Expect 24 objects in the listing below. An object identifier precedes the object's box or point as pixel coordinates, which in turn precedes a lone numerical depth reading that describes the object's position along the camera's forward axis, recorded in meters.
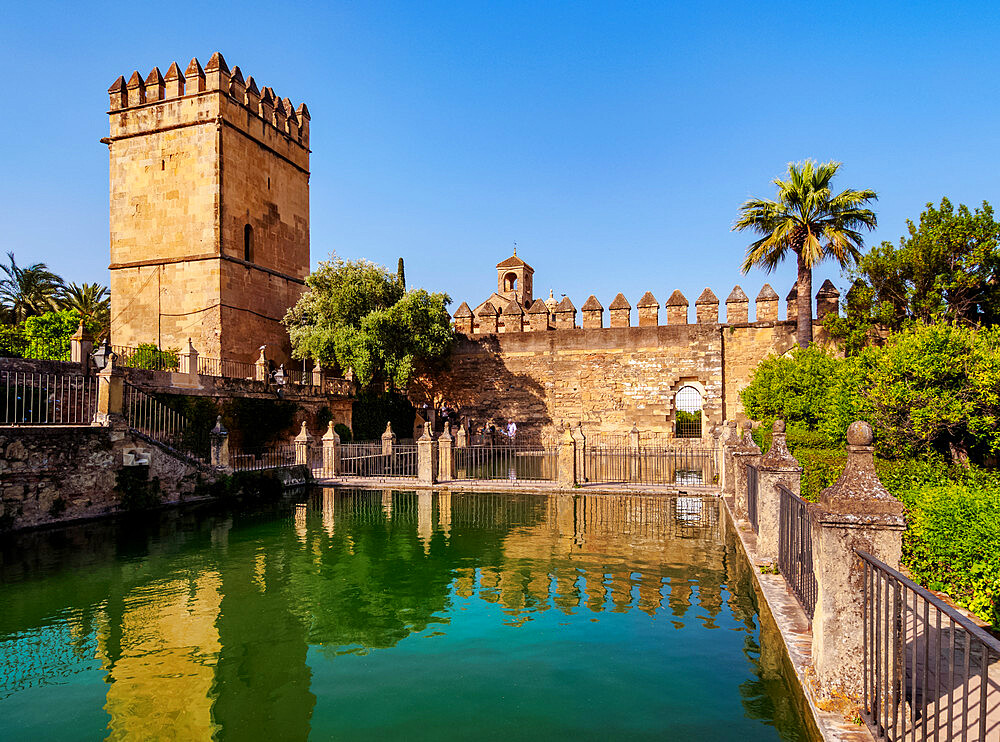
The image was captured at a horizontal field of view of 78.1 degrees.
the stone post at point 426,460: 15.27
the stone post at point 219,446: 14.30
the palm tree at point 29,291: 29.50
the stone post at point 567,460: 14.29
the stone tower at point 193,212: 21.80
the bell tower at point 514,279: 41.47
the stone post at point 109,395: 11.80
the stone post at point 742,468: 8.87
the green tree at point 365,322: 22.28
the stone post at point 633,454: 17.92
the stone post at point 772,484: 6.31
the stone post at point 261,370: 19.45
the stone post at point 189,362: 16.62
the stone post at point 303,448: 16.22
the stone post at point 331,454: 16.61
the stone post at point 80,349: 13.95
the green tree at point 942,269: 17.42
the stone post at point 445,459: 15.73
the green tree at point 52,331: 18.22
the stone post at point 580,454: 14.45
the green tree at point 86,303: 31.31
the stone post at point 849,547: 3.43
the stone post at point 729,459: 12.04
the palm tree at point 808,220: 19.38
